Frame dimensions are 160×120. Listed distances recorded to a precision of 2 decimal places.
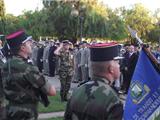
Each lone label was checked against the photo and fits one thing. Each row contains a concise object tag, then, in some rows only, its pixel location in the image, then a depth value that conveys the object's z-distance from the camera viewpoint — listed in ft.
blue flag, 16.52
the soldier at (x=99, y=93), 11.71
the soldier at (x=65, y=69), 44.45
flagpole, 16.71
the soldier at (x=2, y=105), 15.96
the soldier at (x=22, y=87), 18.62
